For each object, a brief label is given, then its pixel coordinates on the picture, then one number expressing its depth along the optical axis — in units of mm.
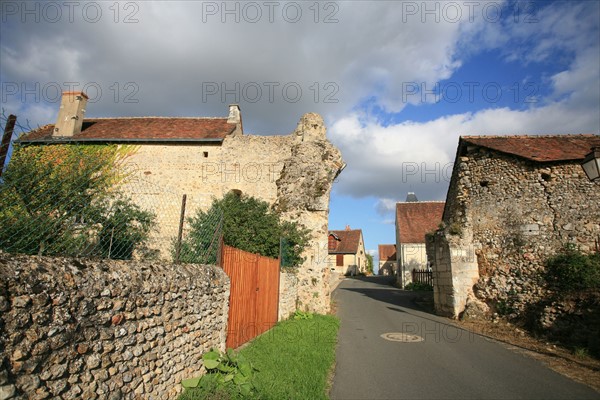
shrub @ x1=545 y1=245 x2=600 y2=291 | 9148
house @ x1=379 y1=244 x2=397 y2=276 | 50906
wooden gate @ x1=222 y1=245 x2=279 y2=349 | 7105
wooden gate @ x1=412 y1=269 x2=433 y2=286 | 24391
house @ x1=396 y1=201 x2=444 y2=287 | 28125
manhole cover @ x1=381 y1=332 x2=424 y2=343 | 8981
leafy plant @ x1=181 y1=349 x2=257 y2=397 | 4613
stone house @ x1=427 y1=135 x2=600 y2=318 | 10688
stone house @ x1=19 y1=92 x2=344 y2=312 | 14711
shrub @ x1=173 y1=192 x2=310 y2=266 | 12164
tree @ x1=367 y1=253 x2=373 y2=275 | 56994
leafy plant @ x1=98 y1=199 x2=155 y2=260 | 4789
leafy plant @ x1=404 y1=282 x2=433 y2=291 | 23959
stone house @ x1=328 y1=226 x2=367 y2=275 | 48469
